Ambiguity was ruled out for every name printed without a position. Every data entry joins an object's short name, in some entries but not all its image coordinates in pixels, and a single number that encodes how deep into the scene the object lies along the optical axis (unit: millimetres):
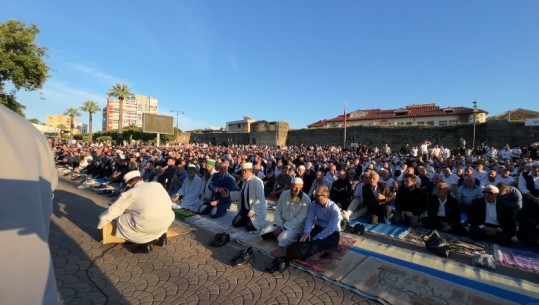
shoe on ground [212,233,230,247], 4844
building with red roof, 34812
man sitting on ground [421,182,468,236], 5846
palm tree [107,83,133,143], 43500
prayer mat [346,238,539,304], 3248
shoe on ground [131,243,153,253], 4508
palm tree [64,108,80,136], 60216
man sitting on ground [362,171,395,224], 6605
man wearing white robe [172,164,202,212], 7612
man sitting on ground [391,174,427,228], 6391
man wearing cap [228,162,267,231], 5824
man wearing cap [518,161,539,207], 7236
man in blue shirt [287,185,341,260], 4203
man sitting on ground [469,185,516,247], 5223
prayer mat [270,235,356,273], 4004
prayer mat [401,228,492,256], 4828
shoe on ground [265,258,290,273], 3867
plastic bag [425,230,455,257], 4559
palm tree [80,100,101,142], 52169
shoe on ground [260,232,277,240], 5141
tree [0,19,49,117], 12500
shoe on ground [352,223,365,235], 5590
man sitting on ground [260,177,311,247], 4918
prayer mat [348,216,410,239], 5707
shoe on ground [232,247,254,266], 4086
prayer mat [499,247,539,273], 4246
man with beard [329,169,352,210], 7512
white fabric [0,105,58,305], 1009
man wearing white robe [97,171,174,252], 4336
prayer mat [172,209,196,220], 6727
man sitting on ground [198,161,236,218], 6836
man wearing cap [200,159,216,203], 7452
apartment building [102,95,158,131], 128750
